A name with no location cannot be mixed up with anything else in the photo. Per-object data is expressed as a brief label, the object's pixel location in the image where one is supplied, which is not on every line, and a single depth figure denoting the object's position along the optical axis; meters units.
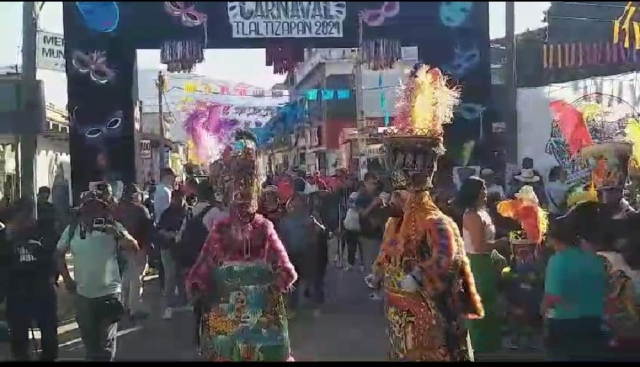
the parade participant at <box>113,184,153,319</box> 7.32
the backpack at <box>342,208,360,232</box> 9.15
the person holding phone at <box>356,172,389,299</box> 8.73
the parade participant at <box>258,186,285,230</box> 7.43
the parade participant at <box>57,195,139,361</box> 5.09
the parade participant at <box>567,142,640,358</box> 4.30
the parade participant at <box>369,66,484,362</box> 3.75
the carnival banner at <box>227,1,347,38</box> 8.95
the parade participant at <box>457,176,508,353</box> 5.15
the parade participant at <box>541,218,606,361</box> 4.15
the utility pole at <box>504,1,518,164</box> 11.05
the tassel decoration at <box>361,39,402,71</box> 9.34
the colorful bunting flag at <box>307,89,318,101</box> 18.45
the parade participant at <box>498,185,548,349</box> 5.86
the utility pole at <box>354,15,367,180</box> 13.62
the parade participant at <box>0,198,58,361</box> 5.48
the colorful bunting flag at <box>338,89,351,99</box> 19.02
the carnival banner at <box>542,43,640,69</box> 9.61
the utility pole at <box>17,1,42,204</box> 8.63
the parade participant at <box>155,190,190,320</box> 7.82
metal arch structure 9.09
